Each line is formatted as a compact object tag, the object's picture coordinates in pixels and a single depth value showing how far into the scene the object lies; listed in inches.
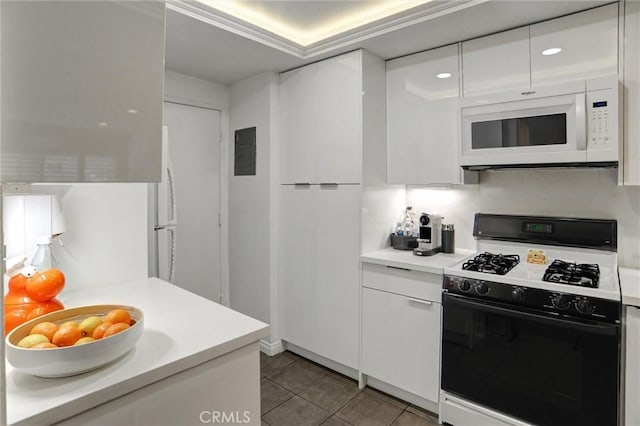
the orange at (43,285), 45.4
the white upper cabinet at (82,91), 28.4
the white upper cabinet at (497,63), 84.4
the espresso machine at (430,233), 101.0
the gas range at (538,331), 65.8
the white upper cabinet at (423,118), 94.5
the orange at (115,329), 38.2
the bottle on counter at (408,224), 110.6
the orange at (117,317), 40.9
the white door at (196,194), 128.3
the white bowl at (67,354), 33.7
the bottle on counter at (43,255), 53.3
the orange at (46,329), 37.8
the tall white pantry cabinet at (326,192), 101.0
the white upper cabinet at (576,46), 74.7
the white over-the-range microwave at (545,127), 70.8
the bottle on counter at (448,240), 103.5
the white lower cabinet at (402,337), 87.3
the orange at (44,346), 34.9
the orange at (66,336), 36.4
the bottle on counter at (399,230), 108.8
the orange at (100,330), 38.1
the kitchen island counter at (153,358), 32.7
